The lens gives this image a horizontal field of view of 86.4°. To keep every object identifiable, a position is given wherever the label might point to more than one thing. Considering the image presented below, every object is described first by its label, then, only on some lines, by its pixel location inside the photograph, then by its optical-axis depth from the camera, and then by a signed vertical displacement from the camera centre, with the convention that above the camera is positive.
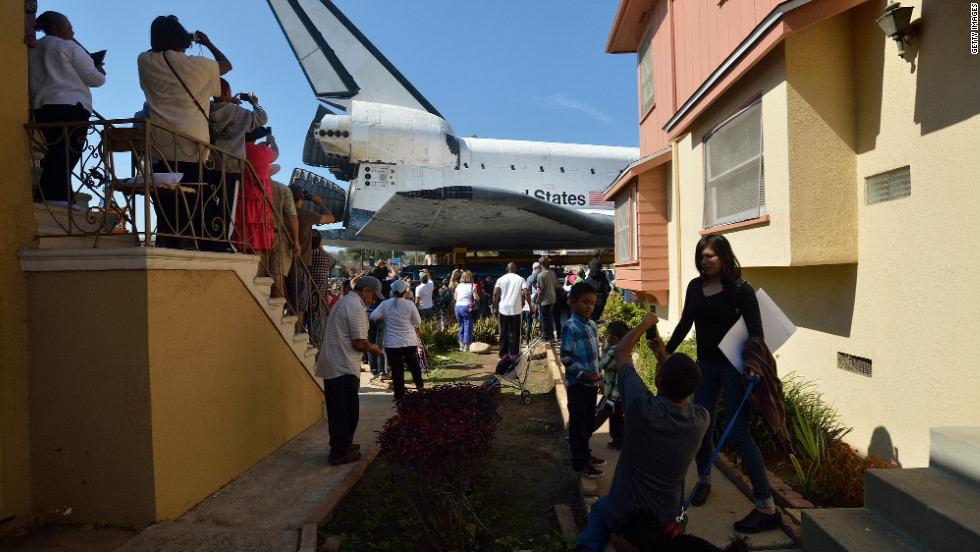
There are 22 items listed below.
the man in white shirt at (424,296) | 11.35 -0.45
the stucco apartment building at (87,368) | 3.50 -0.60
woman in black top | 3.21 -0.42
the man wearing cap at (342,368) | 4.76 -0.84
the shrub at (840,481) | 3.53 -1.49
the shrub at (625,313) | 10.41 -0.85
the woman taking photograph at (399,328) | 6.43 -0.66
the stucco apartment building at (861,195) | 3.34 +0.57
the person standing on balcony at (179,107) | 4.29 +1.46
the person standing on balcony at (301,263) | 6.18 +0.18
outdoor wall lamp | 3.60 +1.67
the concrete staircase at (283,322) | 4.86 -0.43
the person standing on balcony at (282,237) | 5.84 +0.47
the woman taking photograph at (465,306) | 10.79 -0.67
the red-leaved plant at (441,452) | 3.12 -1.07
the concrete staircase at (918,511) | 2.33 -1.17
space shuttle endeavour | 16.59 +3.78
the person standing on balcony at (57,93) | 4.02 +1.50
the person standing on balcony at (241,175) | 4.89 +1.02
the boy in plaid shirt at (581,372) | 3.94 -0.75
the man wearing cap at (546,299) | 10.16 -0.52
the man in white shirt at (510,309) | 9.14 -0.62
